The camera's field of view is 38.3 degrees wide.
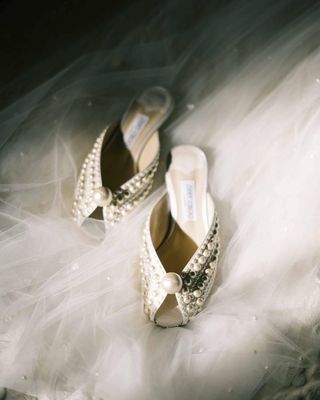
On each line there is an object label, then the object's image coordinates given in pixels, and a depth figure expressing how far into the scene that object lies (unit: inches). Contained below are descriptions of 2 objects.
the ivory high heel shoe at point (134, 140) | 44.2
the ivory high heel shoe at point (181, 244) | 34.1
